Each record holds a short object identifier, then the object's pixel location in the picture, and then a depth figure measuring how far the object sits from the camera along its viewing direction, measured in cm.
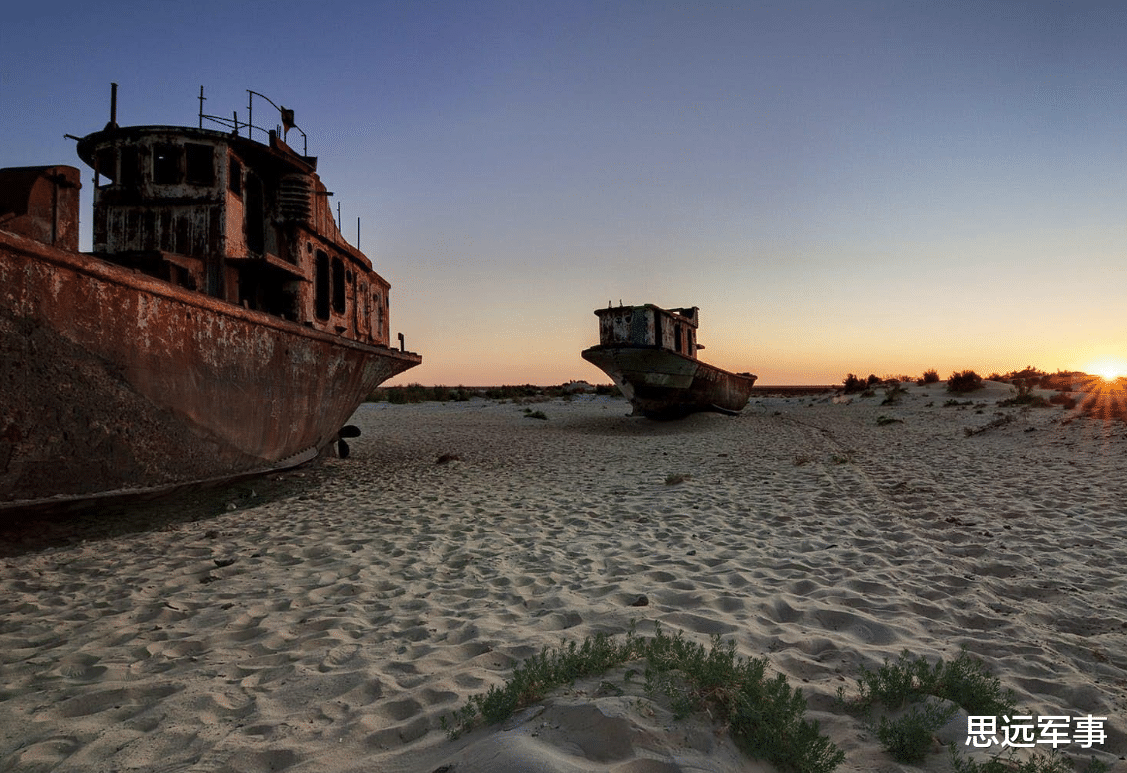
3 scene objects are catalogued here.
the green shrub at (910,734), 198
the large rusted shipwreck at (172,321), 429
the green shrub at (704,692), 193
